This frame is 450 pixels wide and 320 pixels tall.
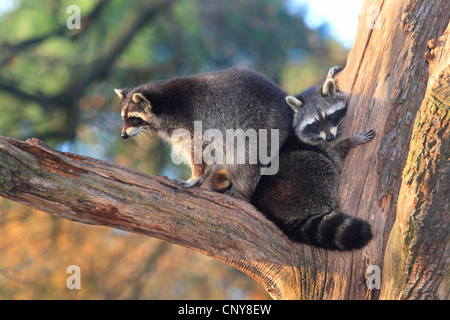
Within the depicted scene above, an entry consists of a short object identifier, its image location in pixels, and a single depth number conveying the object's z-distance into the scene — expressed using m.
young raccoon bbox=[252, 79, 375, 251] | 4.64
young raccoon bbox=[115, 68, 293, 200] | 5.63
